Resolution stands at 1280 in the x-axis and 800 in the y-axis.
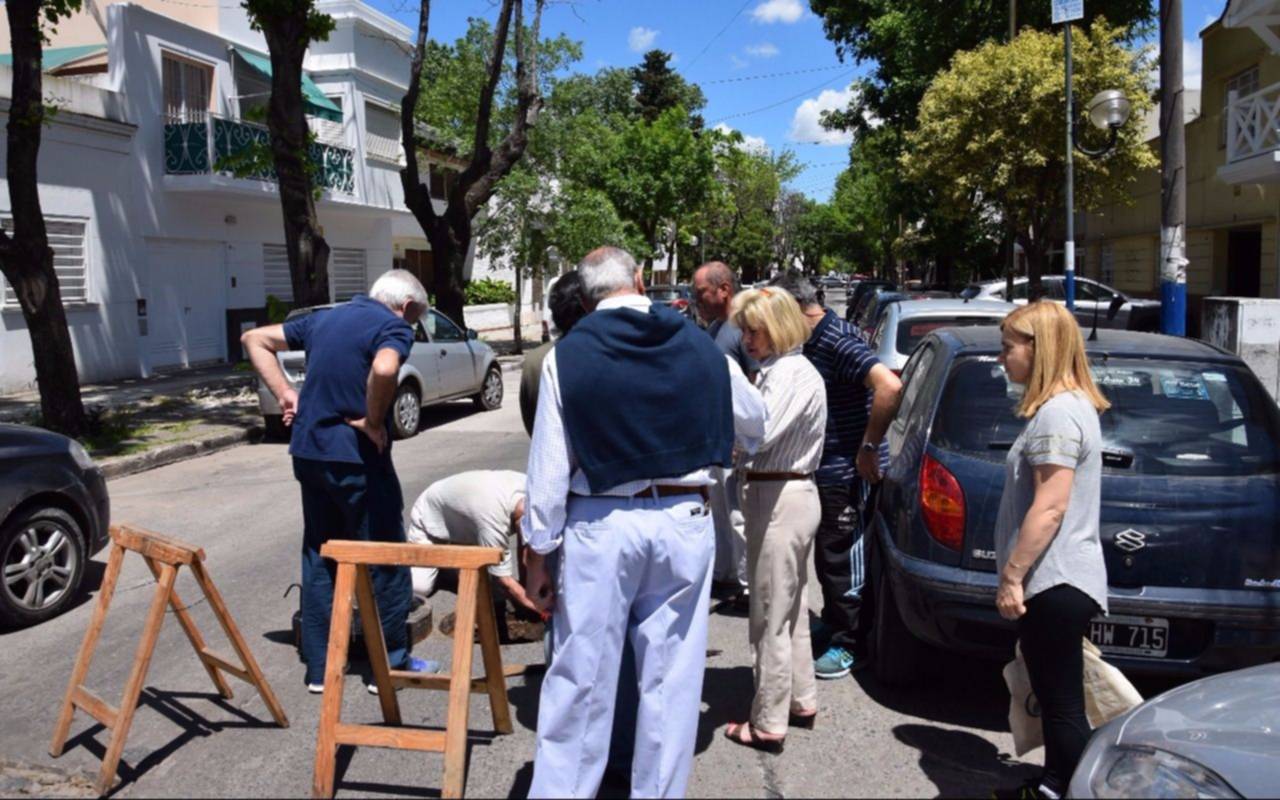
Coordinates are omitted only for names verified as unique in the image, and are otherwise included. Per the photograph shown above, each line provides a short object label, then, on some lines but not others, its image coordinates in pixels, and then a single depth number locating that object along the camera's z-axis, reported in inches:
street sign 586.2
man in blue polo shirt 179.5
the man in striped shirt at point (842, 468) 189.3
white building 690.2
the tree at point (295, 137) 571.8
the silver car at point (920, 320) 353.1
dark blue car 160.9
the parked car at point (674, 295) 984.7
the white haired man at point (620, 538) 123.7
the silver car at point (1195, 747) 108.1
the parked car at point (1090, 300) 729.6
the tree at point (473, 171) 830.5
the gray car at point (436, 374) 502.0
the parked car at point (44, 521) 229.5
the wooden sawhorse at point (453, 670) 142.3
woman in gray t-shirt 130.7
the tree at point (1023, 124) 781.3
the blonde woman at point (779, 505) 158.7
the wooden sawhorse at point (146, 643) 153.0
